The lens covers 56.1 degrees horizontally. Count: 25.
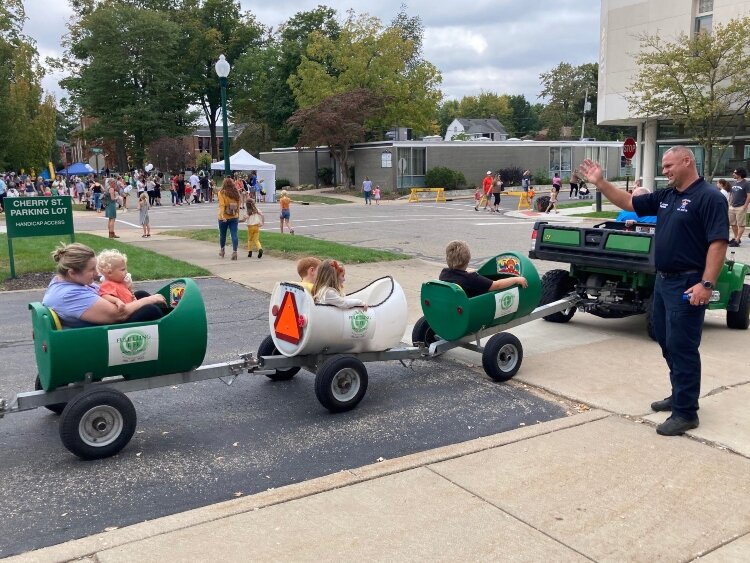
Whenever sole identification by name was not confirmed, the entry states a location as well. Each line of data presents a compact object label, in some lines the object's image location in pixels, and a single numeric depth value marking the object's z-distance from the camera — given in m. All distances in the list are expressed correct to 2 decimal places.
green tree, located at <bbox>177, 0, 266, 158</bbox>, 70.12
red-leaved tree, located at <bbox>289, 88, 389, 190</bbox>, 44.91
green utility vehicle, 7.52
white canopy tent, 37.91
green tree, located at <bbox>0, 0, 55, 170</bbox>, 42.44
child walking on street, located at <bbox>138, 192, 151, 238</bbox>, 19.67
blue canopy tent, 54.28
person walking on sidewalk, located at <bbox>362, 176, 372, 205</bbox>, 37.28
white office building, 26.45
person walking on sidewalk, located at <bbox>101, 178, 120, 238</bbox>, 19.36
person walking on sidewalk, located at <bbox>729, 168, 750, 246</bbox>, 16.19
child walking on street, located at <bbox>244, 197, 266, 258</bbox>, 14.40
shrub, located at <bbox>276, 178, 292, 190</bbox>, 51.56
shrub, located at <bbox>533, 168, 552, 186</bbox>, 48.72
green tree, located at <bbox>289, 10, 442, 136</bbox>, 54.16
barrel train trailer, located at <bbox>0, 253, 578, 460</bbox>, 4.52
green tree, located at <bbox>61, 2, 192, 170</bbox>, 60.53
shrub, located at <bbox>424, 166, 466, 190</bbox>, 43.97
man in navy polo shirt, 4.69
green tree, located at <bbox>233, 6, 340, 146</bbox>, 61.56
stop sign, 25.16
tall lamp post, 17.38
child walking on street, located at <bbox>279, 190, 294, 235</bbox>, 19.52
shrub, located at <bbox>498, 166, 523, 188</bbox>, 46.66
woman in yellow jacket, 13.84
